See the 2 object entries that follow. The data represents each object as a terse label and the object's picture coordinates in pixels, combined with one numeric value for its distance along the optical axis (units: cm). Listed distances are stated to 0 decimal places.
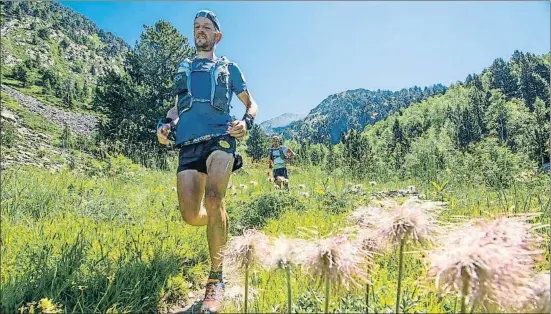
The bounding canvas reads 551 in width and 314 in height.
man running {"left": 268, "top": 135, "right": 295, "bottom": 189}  1076
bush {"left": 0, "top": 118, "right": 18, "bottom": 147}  860
